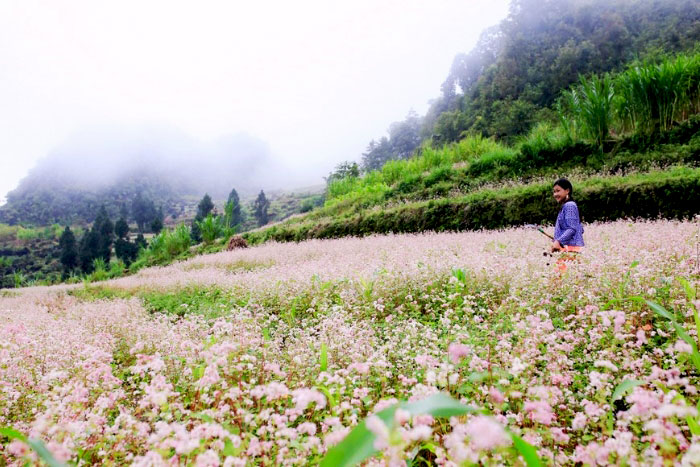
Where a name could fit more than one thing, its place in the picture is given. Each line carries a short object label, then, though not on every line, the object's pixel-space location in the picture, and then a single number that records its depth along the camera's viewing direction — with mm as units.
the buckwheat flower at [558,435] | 1524
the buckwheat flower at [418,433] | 1009
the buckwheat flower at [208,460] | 1312
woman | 5859
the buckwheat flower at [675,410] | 1085
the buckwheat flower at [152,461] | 1402
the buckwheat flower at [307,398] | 1393
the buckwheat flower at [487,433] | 886
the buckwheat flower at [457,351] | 1620
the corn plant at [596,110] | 13773
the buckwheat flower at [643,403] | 1335
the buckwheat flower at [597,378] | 1719
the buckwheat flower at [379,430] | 940
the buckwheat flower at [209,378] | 1943
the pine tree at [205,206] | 72650
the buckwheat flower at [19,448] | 1244
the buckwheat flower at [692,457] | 1069
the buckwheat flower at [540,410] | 1363
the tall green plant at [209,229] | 25891
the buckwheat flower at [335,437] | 1441
